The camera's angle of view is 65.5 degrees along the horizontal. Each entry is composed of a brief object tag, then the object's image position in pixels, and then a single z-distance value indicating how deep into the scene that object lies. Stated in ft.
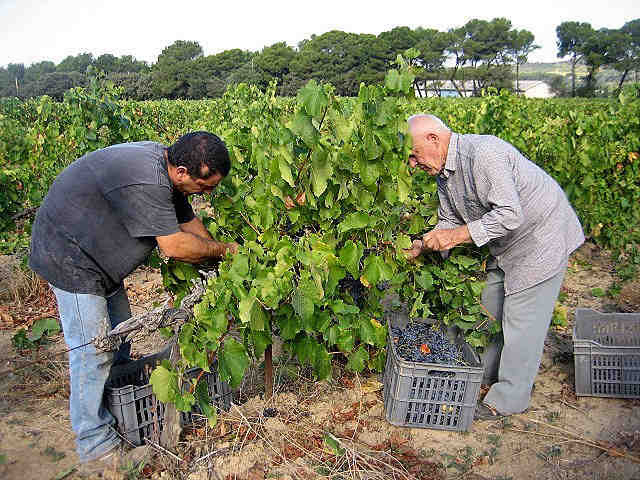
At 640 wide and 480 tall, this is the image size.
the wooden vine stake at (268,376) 10.29
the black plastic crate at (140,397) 9.11
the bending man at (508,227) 9.57
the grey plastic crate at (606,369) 11.39
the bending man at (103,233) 8.07
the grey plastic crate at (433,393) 9.77
